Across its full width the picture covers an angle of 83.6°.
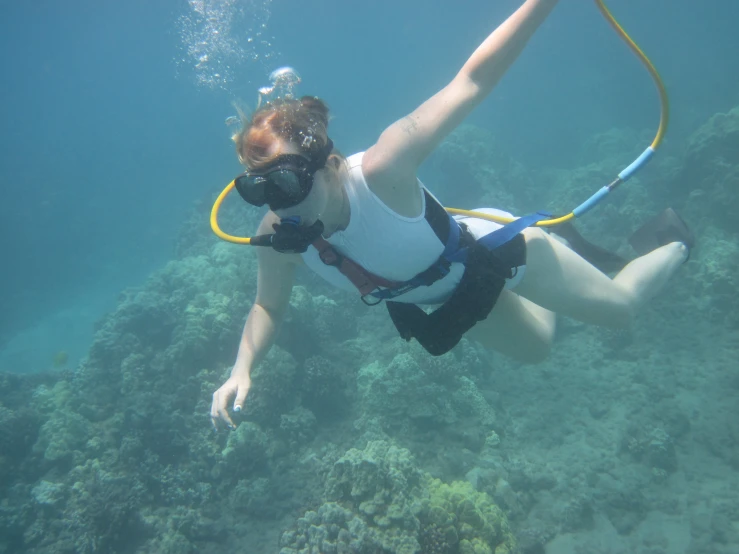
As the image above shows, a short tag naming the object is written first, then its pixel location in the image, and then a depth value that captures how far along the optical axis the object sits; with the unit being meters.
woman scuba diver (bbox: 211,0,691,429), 2.06
